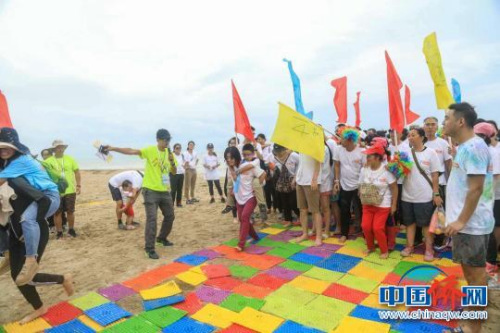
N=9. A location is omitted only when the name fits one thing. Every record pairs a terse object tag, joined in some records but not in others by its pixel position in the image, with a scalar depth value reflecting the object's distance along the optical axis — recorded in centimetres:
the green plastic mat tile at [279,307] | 351
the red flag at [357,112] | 882
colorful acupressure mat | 333
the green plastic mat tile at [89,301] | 377
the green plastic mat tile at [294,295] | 375
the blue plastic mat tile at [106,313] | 347
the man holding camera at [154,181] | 546
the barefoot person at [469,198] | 261
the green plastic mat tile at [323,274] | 429
